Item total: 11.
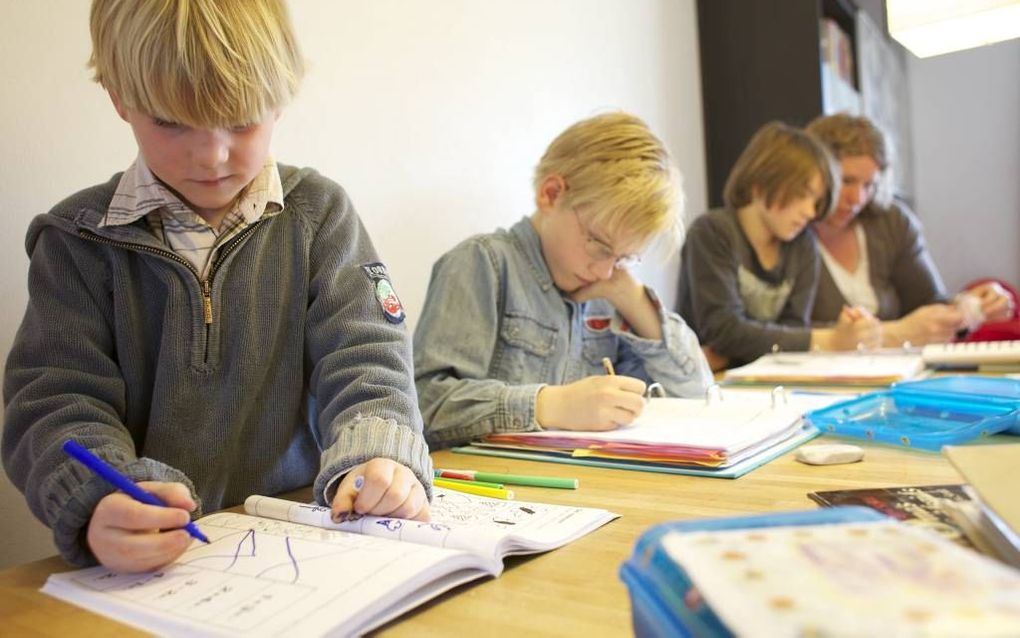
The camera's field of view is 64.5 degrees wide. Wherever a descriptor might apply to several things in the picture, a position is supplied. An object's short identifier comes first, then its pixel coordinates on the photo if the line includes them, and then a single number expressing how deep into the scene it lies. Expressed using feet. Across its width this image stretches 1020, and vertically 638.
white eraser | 2.64
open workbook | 1.53
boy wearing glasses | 3.28
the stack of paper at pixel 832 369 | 4.27
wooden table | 1.56
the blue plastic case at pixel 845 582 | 0.84
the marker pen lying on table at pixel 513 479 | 2.53
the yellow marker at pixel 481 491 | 2.41
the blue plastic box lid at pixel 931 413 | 2.81
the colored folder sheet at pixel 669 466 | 2.58
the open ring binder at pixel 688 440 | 2.66
